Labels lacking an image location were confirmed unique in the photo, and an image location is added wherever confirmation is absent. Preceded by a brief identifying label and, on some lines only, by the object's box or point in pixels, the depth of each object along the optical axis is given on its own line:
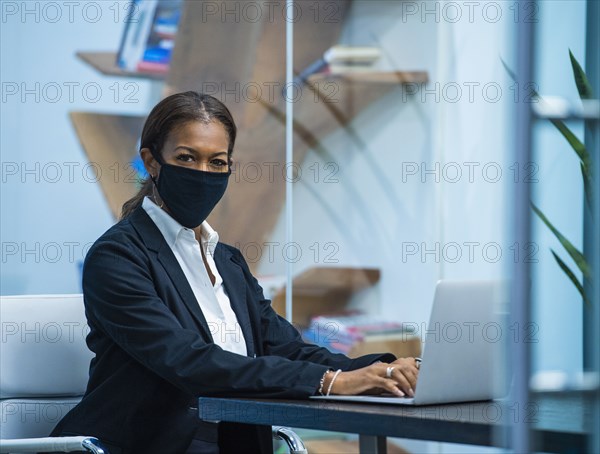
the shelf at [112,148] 6.92
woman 3.48
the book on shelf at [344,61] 7.37
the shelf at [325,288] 7.33
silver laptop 3.12
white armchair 4.18
